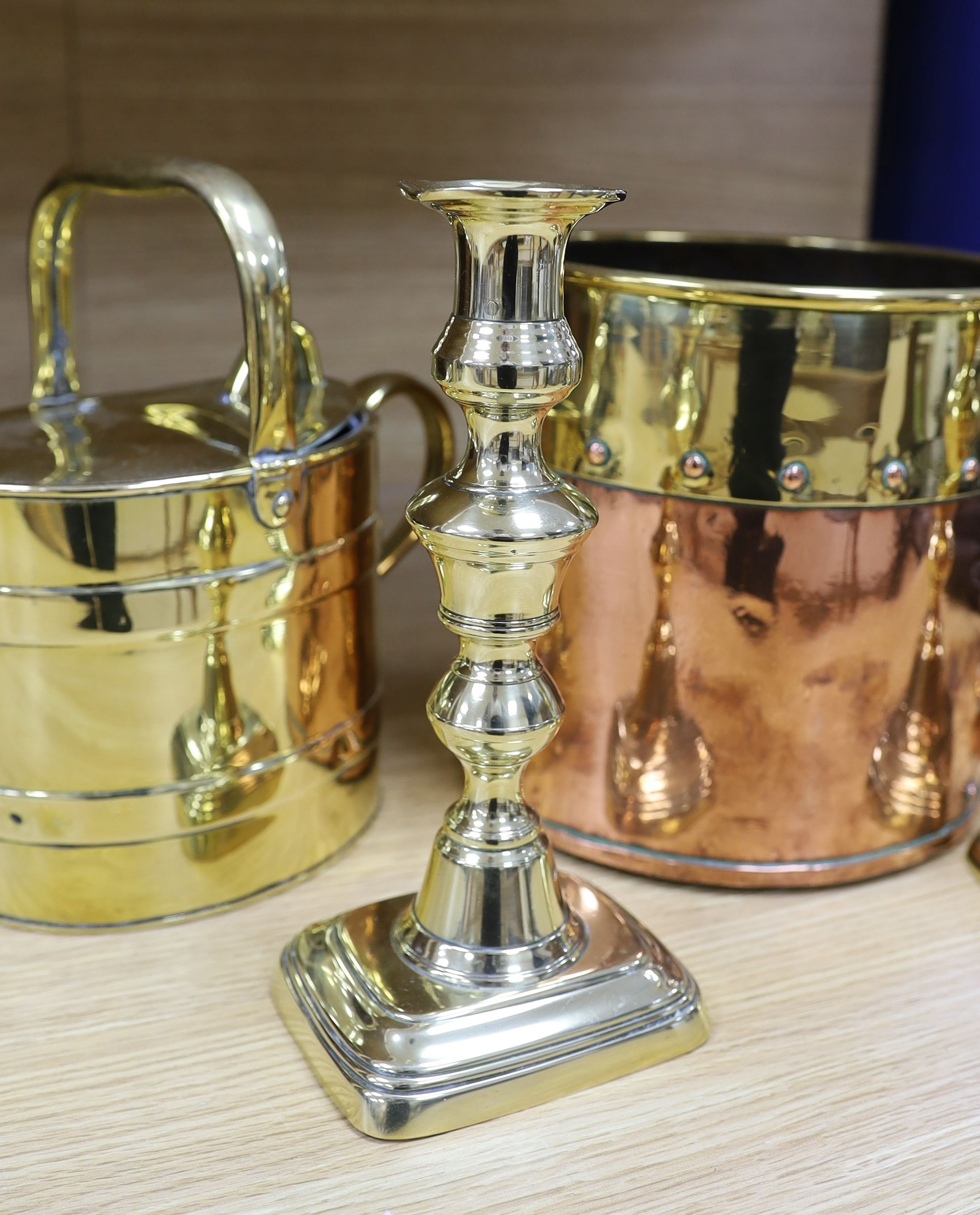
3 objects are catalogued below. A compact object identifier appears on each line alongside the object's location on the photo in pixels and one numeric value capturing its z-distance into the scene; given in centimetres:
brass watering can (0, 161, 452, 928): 43
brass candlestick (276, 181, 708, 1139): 36
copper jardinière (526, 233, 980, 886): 44
